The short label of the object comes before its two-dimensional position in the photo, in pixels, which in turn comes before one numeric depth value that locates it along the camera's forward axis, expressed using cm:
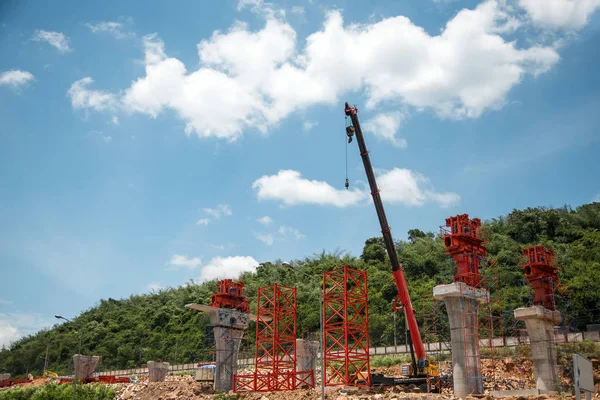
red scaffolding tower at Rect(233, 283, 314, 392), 4400
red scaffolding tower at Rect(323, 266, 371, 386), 3728
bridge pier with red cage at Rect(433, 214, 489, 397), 3400
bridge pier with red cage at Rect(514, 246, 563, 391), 3719
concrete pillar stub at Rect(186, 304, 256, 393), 4745
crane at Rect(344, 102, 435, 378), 3812
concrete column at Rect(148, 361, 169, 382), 5674
